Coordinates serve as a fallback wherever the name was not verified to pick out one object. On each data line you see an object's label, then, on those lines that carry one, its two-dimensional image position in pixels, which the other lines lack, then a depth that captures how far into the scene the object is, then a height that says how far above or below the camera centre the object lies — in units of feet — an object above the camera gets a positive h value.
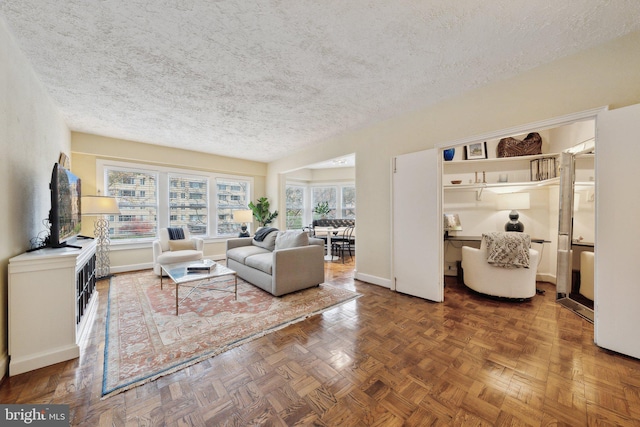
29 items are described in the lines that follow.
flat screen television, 6.89 +0.08
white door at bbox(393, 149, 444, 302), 9.91 -0.70
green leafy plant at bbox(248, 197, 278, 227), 21.11 -0.16
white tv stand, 5.60 -2.51
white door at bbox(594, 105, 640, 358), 6.05 -0.58
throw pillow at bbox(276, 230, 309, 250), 12.10 -1.58
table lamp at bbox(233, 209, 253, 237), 18.19 -0.46
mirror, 9.73 -0.90
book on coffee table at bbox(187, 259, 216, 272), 9.93 -2.47
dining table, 19.10 -2.04
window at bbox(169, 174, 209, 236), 17.51 +0.54
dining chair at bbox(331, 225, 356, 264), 20.13 -2.69
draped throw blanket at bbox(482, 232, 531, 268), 9.61 -1.65
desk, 12.56 -1.53
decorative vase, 12.85 +3.14
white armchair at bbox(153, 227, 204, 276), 12.75 -2.42
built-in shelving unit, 12.09 +2.04
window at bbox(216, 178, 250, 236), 19.80 +0.81
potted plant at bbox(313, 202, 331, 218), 25.41 +0.15
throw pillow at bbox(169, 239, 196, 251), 14.14 -2.13
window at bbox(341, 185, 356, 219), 25.10 +1.03
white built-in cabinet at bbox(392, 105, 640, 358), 6.10 -0.34
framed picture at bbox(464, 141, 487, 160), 12.87 +3.32
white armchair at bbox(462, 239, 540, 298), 9.79 -2.93
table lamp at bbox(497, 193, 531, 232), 11.59 +0.29
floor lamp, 12.46 -1.78
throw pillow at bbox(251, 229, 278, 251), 13.94 -1.92
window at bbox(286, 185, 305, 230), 25.54 +0.48
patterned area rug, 5.96 -3.94
